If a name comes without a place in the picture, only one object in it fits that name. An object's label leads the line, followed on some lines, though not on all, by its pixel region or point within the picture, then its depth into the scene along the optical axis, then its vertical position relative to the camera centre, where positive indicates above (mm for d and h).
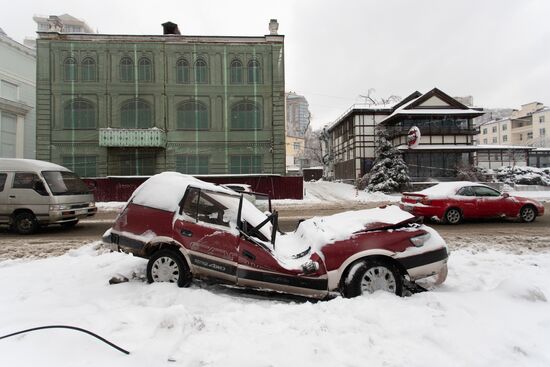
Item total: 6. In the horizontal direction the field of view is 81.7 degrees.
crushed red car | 4176 -753
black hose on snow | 2849 -1293
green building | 25578 +7466
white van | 10344 -72
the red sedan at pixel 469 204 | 11141 -573
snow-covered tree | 27688 +1575
